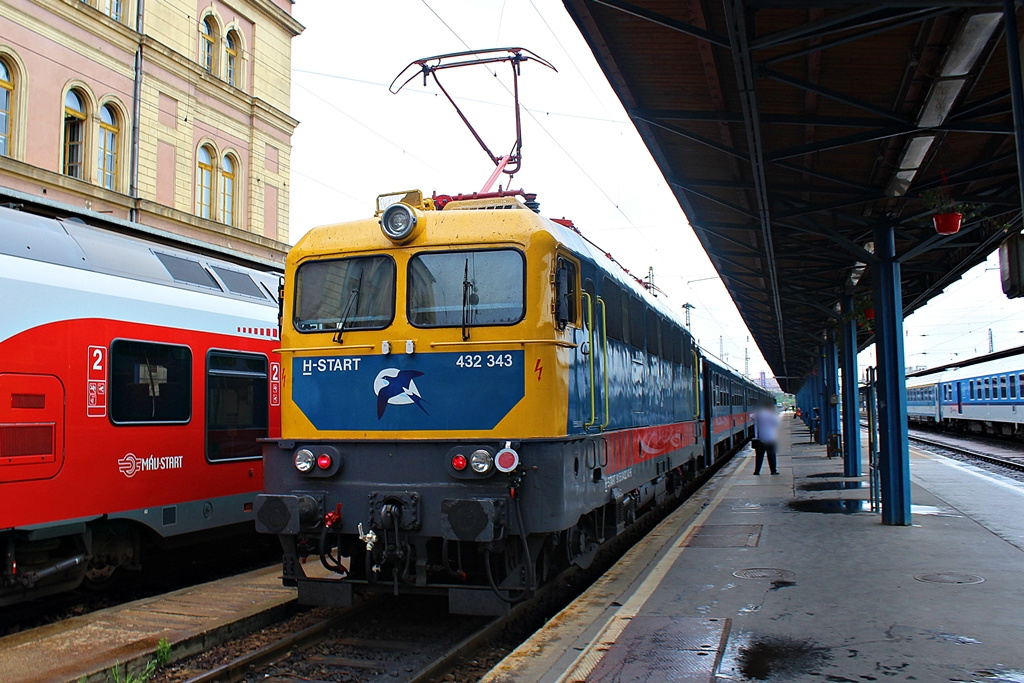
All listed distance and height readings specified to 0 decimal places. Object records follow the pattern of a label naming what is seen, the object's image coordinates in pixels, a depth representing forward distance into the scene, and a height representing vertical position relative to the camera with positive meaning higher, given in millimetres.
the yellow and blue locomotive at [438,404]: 6410 +34
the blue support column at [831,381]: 26438 +800
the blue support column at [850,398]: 18312 +169
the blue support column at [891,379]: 11242 +360
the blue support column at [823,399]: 30038 +250
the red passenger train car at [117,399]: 6918 +112
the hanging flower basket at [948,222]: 9844 +2123
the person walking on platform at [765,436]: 19859 -689
